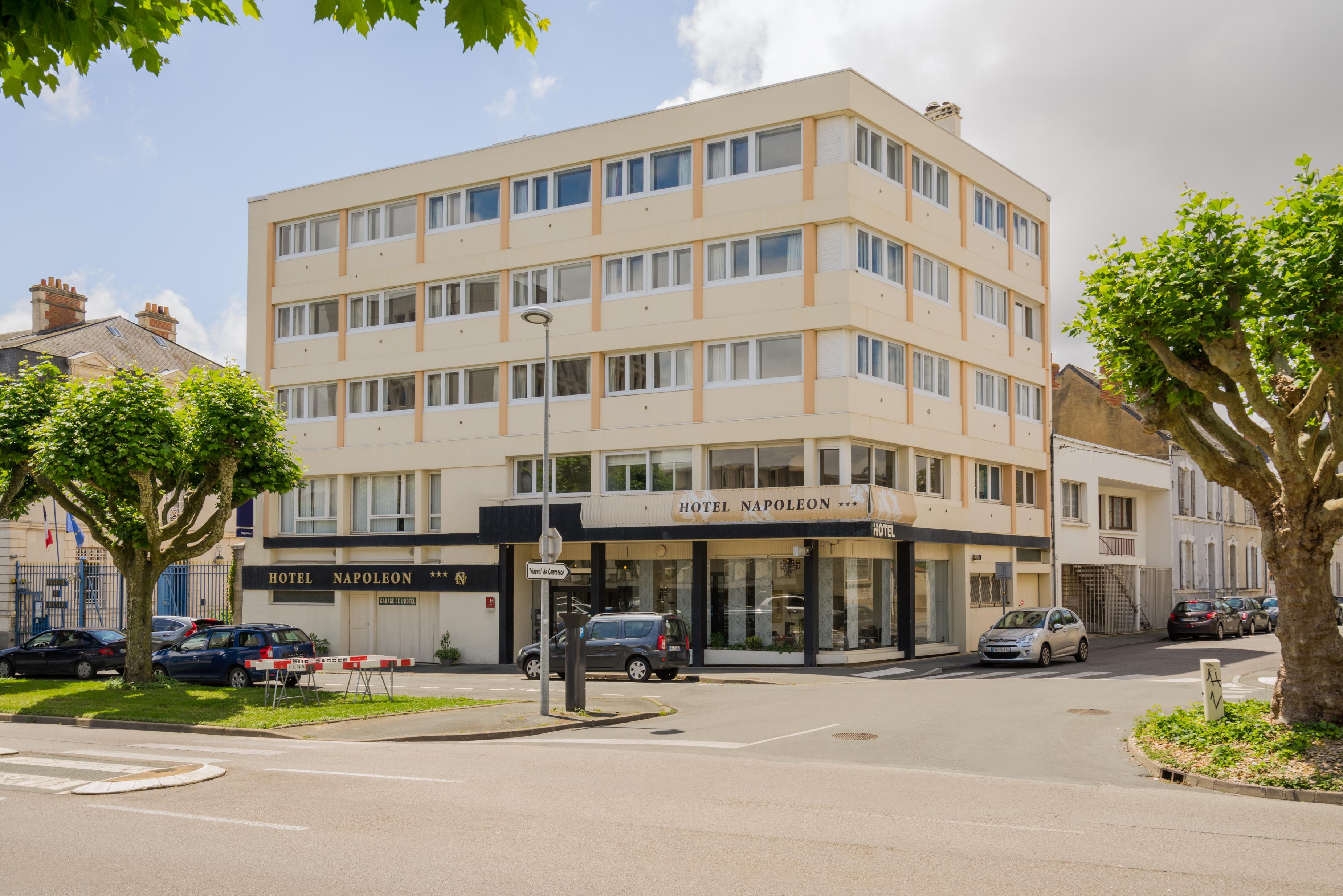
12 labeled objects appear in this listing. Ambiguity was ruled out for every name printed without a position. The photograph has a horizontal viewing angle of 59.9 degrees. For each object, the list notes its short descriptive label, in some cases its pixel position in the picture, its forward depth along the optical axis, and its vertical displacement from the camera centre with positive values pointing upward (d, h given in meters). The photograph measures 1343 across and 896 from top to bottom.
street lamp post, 18.81 +0.25
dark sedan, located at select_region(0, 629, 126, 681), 29.38 -2.88
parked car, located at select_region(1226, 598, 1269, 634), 42.41 -3.01
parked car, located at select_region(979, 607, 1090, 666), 29.30 -2.63
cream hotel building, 30.94 +4.60
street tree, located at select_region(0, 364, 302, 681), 23.25 +1.75
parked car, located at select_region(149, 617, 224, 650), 33.94 -2.65
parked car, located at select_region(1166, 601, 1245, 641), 39.59 -2.95
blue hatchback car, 26.48 -2.59
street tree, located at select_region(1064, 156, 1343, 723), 13.01 +2.16
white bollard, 14.67 -1.99
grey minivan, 26.58 -2.48
